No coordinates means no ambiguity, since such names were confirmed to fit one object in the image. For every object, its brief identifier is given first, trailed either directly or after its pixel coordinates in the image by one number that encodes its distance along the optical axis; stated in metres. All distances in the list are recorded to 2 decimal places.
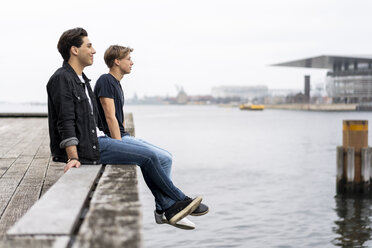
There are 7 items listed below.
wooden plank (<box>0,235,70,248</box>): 1.95
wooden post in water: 14.66
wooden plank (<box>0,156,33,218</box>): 4.21
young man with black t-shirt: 4.36
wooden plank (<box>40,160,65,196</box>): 4.62
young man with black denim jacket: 3.93
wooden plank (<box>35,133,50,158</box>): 6.92
